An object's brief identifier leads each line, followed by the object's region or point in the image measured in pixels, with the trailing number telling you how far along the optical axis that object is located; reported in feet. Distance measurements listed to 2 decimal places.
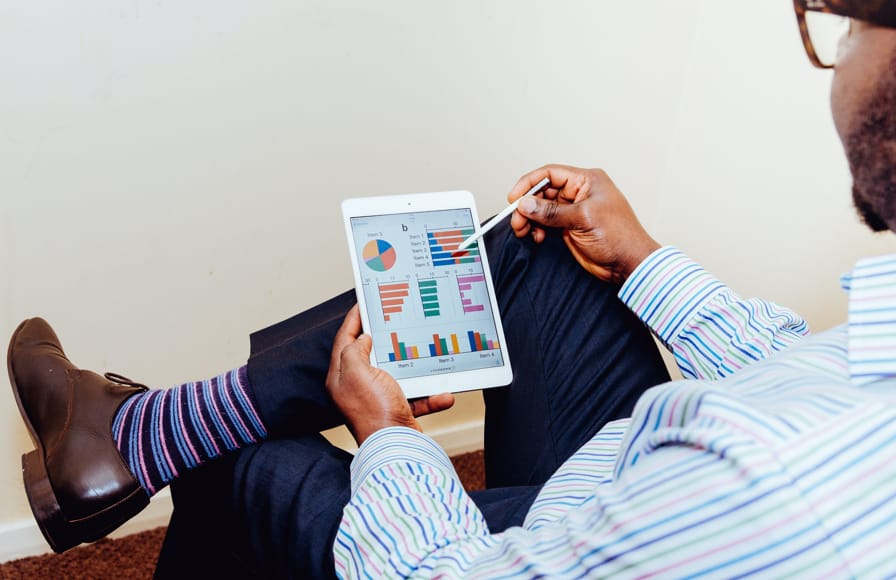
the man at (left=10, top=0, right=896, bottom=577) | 1.31
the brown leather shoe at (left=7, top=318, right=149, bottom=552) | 2.53
